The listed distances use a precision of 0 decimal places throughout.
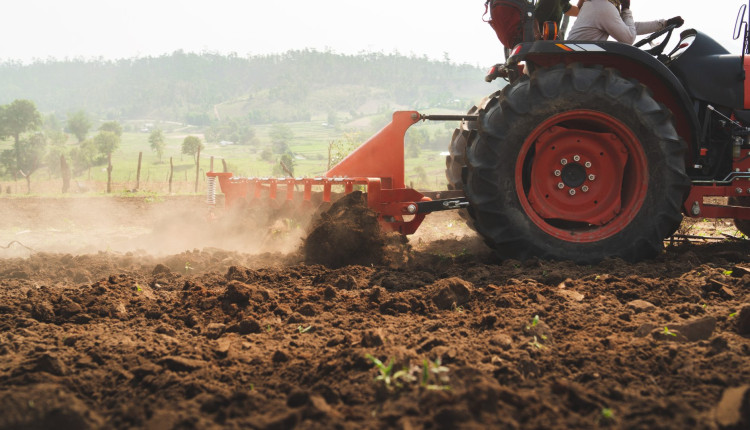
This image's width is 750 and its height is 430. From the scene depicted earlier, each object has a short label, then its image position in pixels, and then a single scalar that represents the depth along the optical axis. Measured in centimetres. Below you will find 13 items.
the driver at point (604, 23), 506
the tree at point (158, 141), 8931
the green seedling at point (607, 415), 192
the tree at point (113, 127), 10235
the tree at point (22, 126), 7455
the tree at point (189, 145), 8675
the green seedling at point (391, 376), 215
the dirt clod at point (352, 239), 486
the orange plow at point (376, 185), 504
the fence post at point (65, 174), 2467
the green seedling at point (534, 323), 280
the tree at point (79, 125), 10800
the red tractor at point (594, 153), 464
